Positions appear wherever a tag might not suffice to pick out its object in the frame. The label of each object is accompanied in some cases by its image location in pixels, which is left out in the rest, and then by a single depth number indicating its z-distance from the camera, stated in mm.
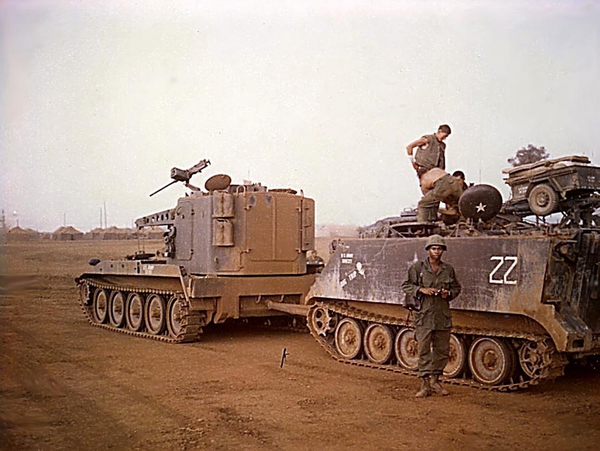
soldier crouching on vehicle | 9297
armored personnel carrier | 7617
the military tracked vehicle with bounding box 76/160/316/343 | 11984
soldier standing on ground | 7664
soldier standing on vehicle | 9742
